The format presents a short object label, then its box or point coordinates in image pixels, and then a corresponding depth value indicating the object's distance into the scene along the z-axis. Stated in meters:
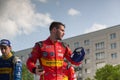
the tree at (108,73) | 32.64
